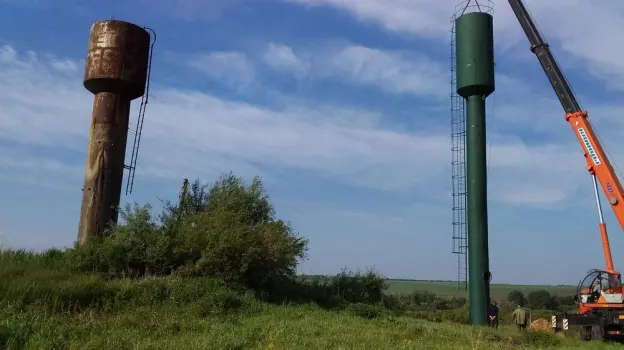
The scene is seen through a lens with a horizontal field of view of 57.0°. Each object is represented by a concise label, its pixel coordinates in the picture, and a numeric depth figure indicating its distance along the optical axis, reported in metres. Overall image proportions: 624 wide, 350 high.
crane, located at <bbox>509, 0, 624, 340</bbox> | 20.53
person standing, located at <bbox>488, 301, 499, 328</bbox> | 22.66
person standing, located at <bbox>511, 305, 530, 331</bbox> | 22.41
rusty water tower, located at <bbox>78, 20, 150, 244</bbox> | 20.64
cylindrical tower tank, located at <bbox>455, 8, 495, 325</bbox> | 22.47
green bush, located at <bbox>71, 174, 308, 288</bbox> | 19.26
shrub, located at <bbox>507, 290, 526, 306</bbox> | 50.62
